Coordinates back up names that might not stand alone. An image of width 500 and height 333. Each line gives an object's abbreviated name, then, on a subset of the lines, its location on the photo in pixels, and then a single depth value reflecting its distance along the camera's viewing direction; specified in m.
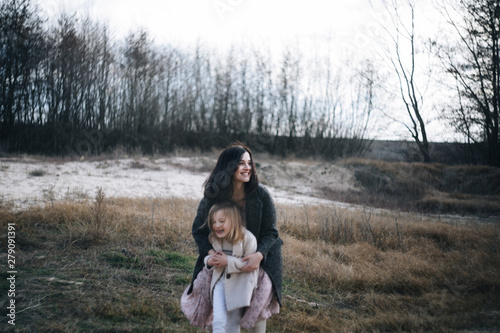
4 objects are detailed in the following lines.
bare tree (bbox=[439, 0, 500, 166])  17.97
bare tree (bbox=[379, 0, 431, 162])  23.88
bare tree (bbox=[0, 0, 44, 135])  18.28
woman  2.56
